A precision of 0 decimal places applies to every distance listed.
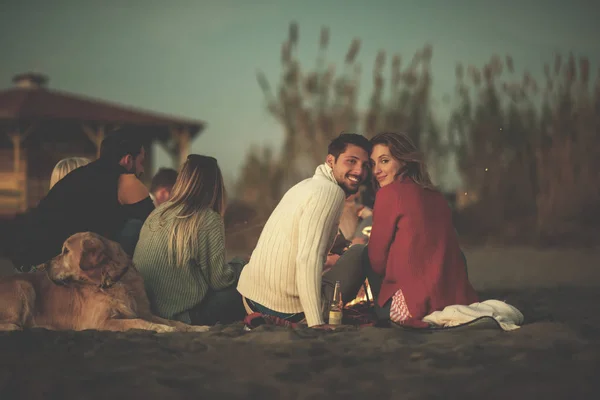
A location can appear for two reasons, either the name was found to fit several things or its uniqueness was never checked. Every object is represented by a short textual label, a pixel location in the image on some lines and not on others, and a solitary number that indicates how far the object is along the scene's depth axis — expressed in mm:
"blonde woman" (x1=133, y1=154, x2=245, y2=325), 4770
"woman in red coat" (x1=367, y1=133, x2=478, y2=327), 4445
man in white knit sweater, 4250
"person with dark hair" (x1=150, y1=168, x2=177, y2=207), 7422
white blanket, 4297
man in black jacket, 5086
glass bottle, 4527
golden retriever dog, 4453
